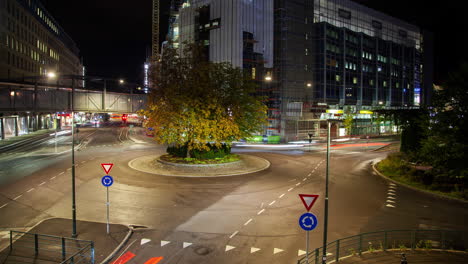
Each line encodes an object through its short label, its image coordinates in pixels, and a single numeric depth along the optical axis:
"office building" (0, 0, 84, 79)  60.48
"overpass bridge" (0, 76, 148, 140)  40.94
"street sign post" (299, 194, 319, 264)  10.02
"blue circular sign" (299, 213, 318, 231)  10.02
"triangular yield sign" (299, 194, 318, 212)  10.55
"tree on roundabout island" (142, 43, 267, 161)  28.70
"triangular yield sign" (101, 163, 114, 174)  14.74
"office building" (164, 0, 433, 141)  59.22
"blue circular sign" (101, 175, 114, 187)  14.54
